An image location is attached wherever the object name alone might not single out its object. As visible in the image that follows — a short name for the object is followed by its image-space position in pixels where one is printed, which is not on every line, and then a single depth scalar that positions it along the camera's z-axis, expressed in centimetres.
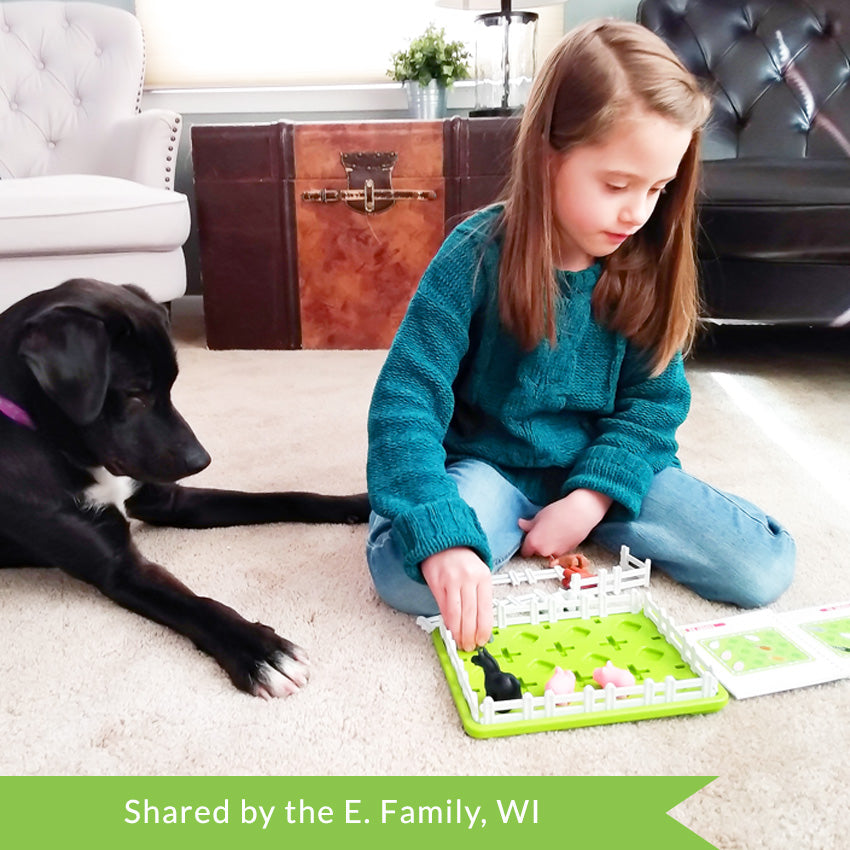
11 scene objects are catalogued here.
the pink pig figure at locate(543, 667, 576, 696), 83
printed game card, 87
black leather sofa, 241
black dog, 98
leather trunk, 233
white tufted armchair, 202
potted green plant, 258
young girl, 92
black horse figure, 84
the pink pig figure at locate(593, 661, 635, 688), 85
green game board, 81
